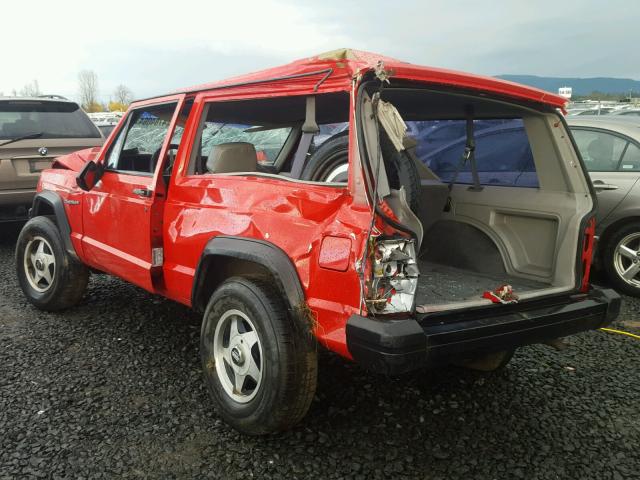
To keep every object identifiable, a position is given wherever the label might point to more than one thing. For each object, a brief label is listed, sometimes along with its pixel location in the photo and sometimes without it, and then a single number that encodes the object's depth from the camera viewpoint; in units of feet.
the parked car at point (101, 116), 98.86
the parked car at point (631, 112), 38.30
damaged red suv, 7.14
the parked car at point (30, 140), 19.69
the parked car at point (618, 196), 15.85
